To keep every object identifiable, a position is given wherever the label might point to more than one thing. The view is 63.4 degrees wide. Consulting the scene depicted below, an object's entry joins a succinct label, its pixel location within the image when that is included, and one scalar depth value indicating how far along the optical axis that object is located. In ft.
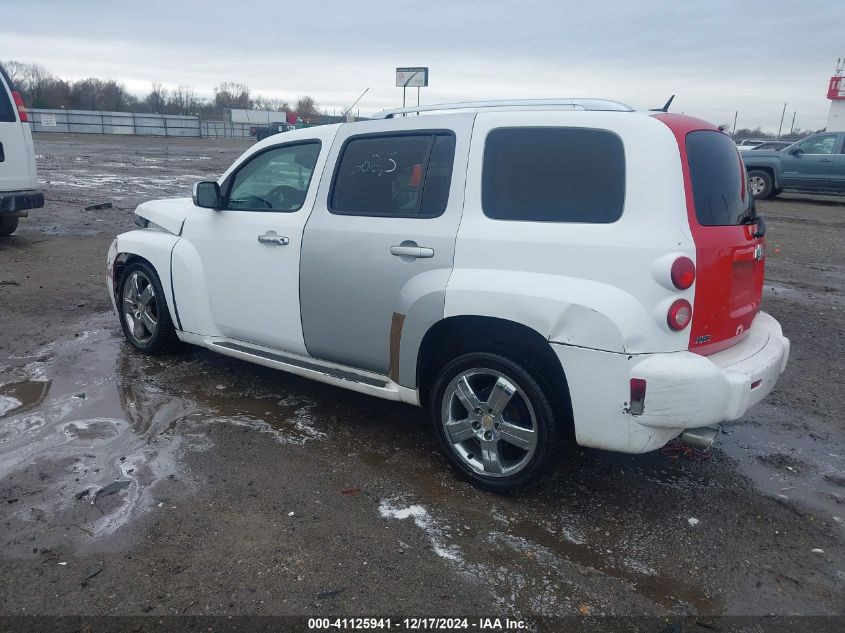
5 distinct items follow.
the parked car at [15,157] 28.91
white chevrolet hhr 10.18
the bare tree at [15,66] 278.99
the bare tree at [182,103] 290.15
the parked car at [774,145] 79.12
